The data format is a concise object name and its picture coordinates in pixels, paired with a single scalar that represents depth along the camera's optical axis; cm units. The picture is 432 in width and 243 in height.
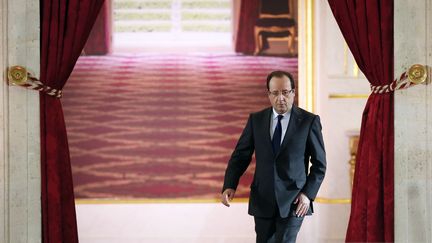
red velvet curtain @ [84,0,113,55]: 1877
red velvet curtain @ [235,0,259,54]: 1857
